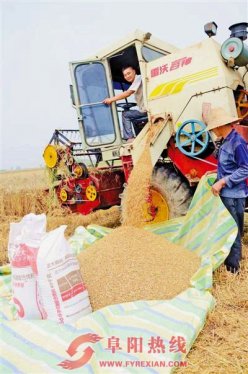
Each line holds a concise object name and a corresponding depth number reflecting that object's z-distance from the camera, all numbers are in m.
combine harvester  4.56
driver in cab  5.29
